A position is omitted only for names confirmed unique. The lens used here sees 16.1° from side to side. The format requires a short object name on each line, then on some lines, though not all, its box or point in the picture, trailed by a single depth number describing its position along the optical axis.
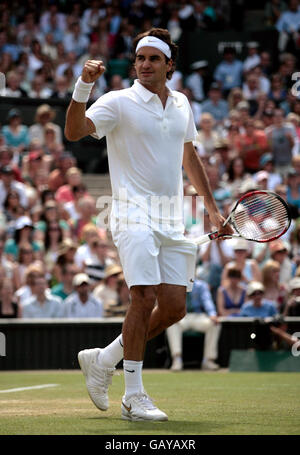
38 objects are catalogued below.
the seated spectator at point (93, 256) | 13.16
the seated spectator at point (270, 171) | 15.06
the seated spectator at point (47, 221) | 13.60
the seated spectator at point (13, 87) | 17.41
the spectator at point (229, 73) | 19.28
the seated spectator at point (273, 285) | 12.48
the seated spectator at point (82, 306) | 12.28
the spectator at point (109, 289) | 12.45
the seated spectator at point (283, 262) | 12.97
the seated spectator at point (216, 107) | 17.89
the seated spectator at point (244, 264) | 12.92
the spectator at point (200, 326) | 11.88
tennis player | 5.96
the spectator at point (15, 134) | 15.95
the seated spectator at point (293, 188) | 14.59
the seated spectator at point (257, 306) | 12.07
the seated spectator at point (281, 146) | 15.84
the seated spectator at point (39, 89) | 17.81
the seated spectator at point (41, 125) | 16.09
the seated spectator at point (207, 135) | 16.12
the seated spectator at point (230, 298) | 12.46
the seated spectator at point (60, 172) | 15.02
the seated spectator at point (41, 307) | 12.26
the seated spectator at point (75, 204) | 14.43
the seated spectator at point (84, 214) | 14.20
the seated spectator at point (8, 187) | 14.25
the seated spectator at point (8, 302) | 12.14
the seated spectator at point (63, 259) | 12.63
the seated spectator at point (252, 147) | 15.99
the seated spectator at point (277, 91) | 18.38
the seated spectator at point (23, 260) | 12.83
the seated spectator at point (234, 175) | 15.09
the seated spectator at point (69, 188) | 14.68
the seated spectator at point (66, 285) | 12.59
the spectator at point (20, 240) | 13.32
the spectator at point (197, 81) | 19.11
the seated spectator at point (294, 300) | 12.22
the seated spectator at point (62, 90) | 17.77
